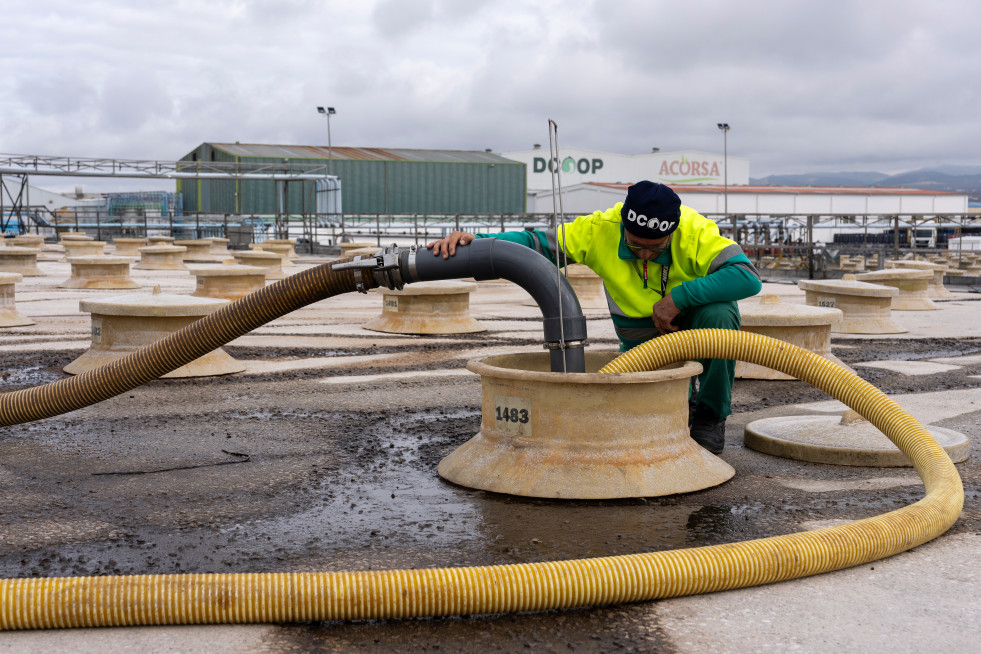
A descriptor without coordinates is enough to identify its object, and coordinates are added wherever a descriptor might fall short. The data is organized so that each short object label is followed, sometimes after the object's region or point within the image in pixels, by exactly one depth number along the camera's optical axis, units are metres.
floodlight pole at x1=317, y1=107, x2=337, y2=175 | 47.22
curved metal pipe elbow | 4.69
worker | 4.69
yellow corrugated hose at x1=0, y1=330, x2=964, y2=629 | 2.95
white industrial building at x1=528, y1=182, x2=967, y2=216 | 60.66
